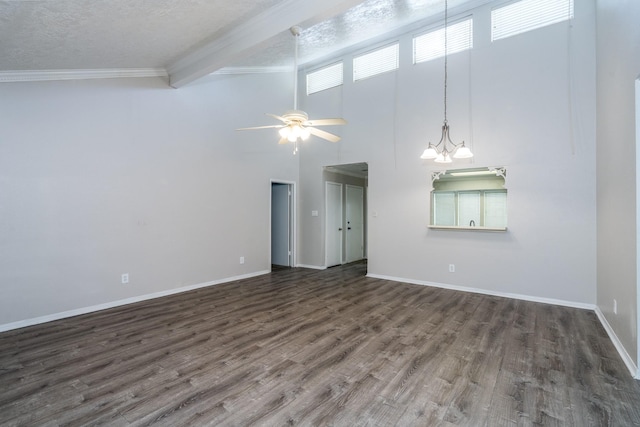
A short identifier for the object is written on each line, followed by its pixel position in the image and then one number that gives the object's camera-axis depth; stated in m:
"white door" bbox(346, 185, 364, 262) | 7.55
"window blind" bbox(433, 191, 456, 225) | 5.13
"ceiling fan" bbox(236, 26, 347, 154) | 3.21
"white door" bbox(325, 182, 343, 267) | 6.82
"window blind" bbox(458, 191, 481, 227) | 4.95
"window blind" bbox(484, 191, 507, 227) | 4.65
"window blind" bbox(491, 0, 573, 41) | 4.10
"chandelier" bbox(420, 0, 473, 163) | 4.82
